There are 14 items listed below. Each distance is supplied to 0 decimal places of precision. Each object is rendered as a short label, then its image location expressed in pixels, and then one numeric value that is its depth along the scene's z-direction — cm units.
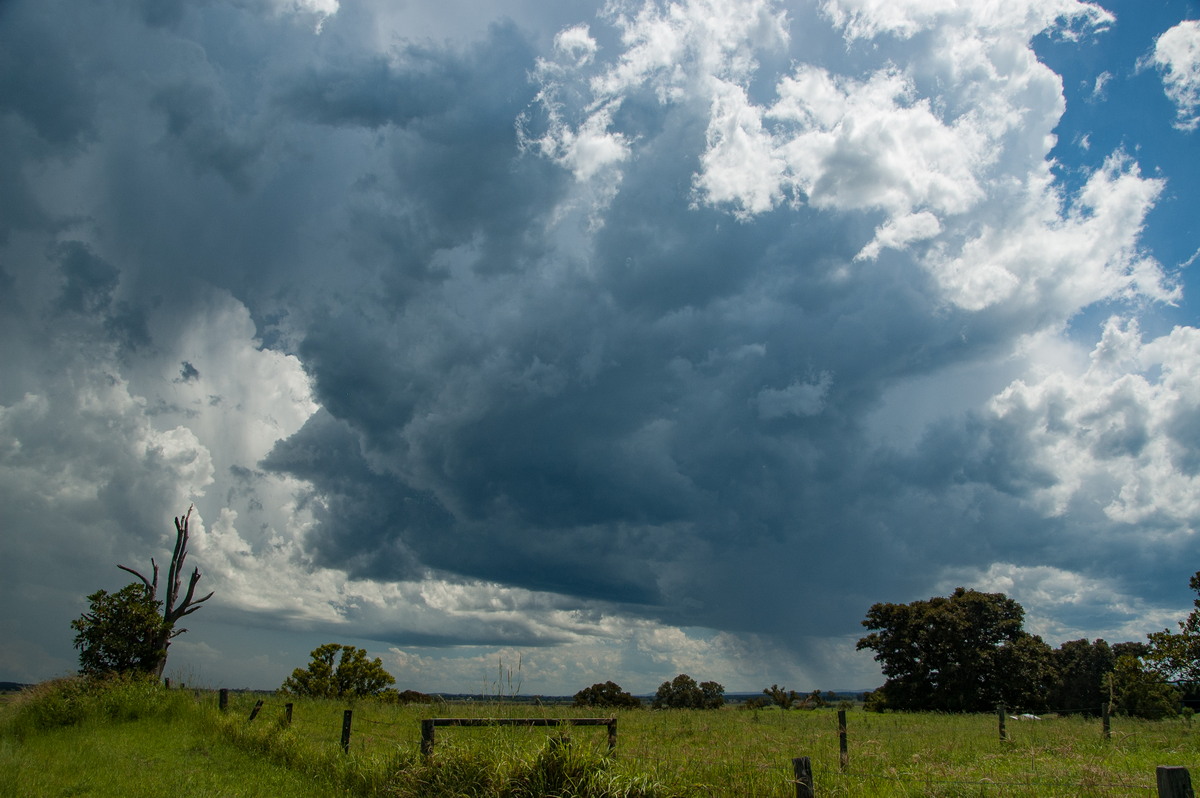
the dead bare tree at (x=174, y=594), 3234
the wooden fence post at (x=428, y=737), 1018
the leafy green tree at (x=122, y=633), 2972
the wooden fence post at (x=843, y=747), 1268
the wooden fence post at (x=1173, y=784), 475
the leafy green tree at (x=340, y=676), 5183
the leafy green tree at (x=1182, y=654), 2595
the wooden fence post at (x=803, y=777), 706
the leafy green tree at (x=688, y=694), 6297
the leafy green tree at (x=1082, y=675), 6969
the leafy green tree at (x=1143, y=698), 5047
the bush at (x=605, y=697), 5638
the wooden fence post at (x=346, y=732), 1411
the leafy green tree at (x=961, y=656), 5244
